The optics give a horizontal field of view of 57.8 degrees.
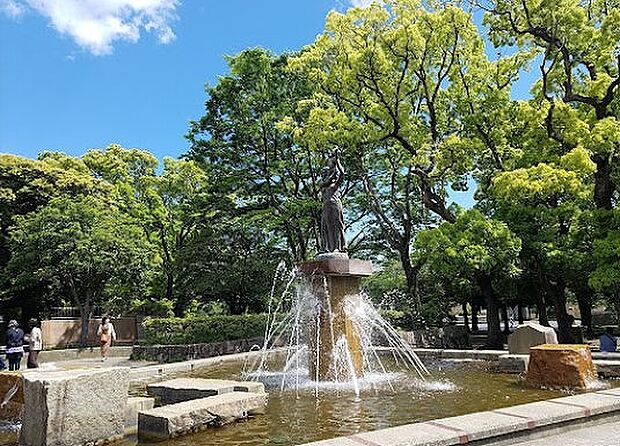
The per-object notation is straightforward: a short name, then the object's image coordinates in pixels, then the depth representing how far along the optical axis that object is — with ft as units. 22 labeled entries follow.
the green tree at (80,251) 81.56
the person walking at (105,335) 61.62
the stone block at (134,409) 22.05
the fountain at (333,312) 34.35
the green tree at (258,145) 85.81
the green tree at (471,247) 56.54
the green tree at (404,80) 66.90
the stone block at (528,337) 39.17
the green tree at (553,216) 51.96
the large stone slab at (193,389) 25.66
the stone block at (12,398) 24.35
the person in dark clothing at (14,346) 47.88
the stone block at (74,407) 18.90
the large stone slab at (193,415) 20.36
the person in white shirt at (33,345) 45.06
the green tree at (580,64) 55.57
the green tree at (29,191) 98.02
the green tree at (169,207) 92.19
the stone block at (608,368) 33.81
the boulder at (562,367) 29.53
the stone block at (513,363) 37.17
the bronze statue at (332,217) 37.65
